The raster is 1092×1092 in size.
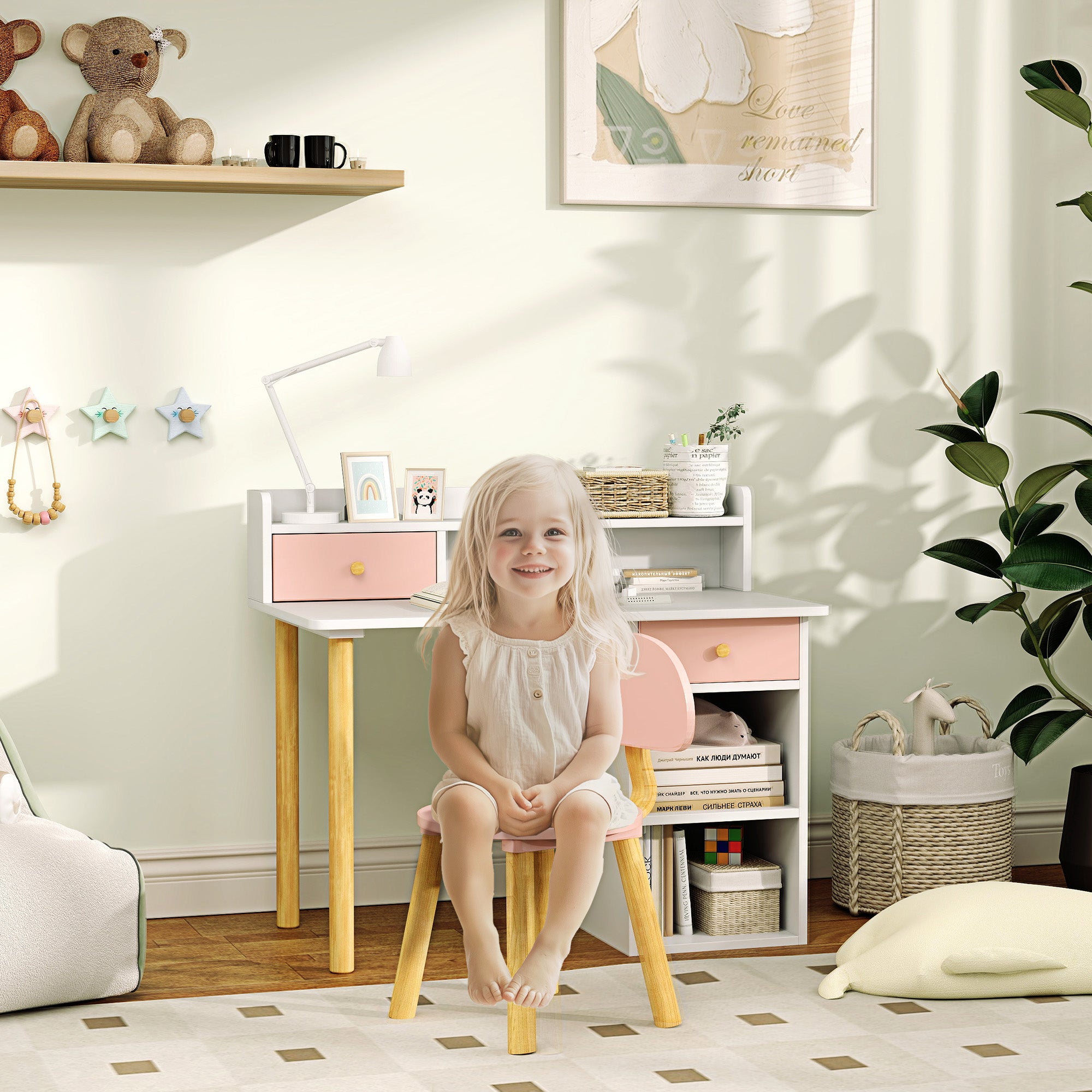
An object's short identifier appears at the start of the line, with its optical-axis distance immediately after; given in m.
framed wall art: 3.44
